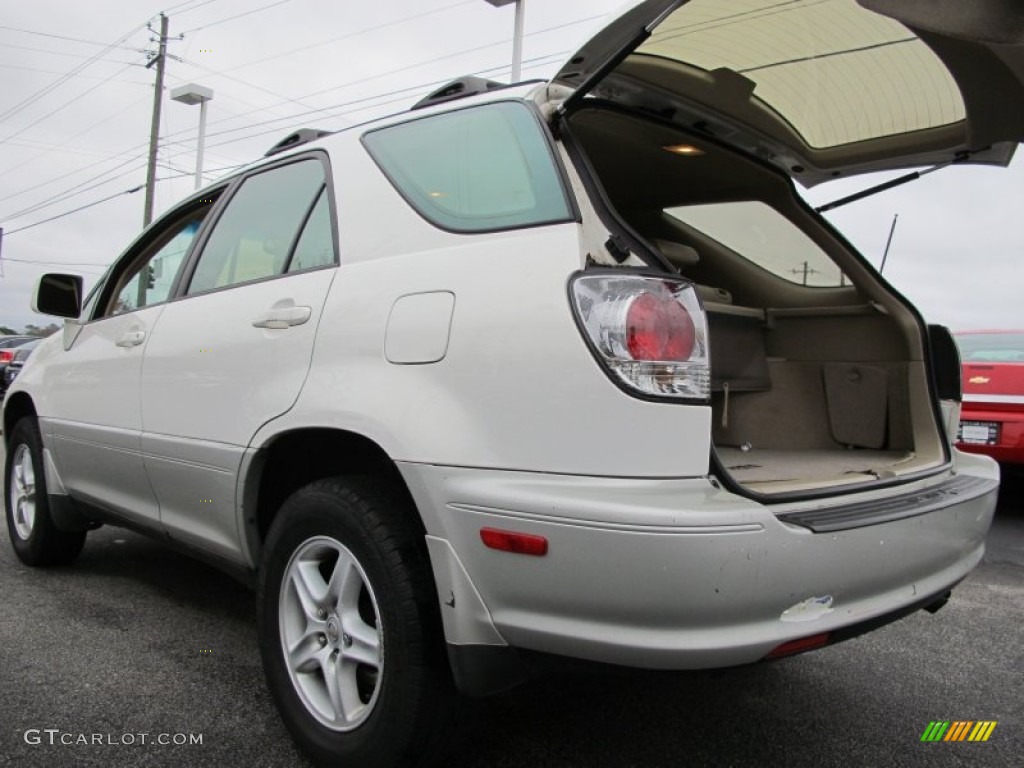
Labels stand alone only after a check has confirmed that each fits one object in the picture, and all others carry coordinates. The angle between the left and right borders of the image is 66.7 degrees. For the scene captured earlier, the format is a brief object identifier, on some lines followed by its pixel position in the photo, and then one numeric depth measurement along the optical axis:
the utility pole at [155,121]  23.61
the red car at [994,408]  5.23
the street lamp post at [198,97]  18.67
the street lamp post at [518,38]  10.00
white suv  1.63
